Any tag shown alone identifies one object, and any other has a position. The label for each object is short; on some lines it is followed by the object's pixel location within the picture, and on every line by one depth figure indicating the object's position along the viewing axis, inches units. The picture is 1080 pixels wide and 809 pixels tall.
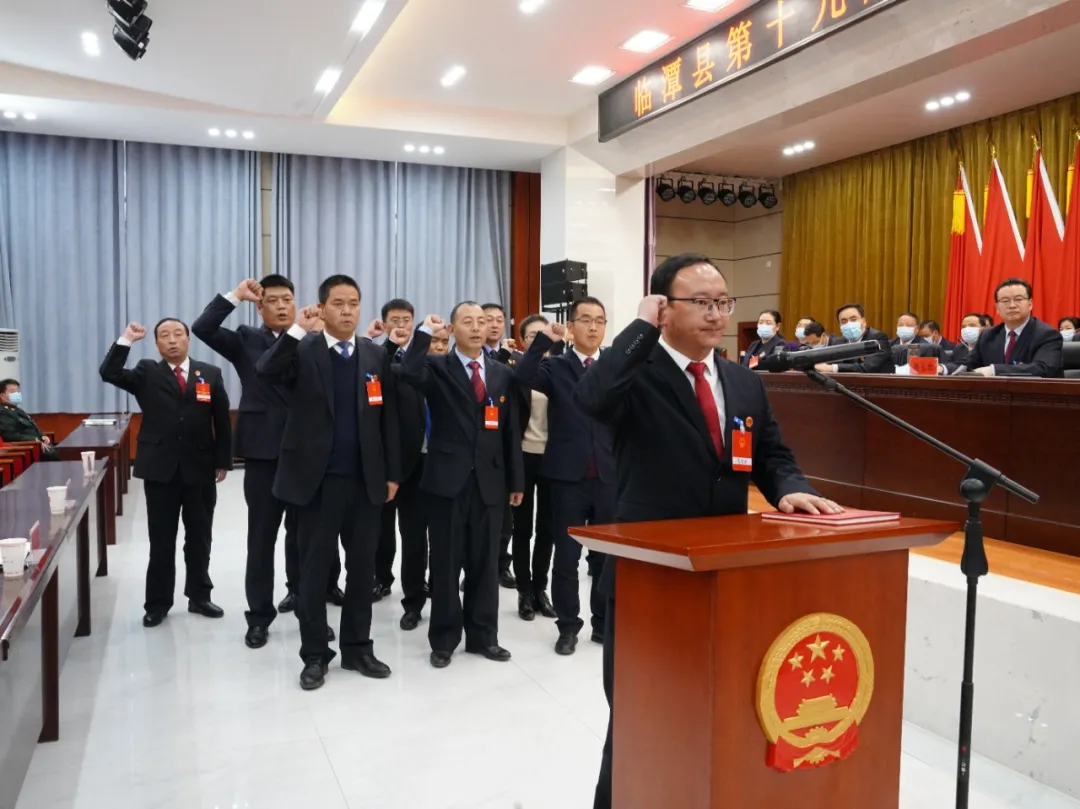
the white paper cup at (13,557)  79.0
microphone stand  63.1
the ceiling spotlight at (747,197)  431.8
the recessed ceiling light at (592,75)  279.7
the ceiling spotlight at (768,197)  441.4
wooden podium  50.9
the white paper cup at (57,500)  109.4
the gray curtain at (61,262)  333.4
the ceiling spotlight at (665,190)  414.6
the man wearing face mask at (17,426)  244.7
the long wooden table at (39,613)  75.6
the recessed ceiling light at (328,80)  259.1
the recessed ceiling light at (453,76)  282.8
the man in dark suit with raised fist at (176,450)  146.3
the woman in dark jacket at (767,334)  282.0
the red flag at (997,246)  321.7
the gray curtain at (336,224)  367.6
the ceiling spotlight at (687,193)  417.4
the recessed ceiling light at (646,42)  249.3
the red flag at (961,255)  336.8
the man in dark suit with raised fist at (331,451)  115.5
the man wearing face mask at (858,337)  207.0
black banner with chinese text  195.0
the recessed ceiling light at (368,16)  207.9
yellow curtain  319.9
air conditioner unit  317.4
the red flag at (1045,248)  307.1
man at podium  67.7
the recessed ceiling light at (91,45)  234.0
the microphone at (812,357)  65.2
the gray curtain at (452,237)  384.5
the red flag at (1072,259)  298.4
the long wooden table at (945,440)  119.6
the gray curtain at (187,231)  349.4
